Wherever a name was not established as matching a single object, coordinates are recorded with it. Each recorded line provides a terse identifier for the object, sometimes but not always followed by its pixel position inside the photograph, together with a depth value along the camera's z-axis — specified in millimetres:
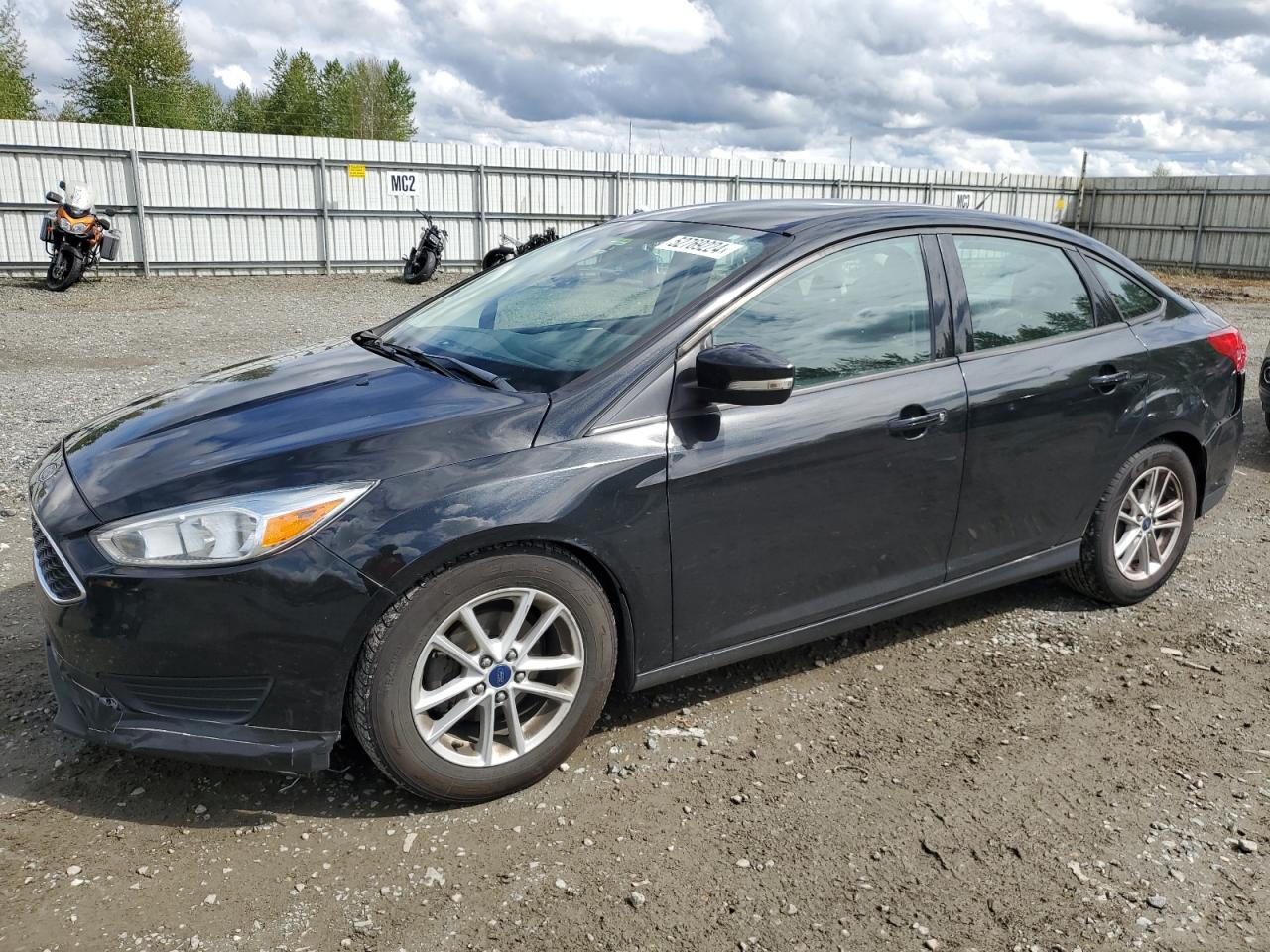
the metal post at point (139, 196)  17984
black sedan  2527
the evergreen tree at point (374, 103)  59656
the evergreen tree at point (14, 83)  36794
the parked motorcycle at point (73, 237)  15680
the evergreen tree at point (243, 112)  49106
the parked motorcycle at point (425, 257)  19156
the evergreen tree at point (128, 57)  39562
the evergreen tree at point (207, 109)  40925
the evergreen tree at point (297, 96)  56500
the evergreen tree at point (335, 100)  58844
